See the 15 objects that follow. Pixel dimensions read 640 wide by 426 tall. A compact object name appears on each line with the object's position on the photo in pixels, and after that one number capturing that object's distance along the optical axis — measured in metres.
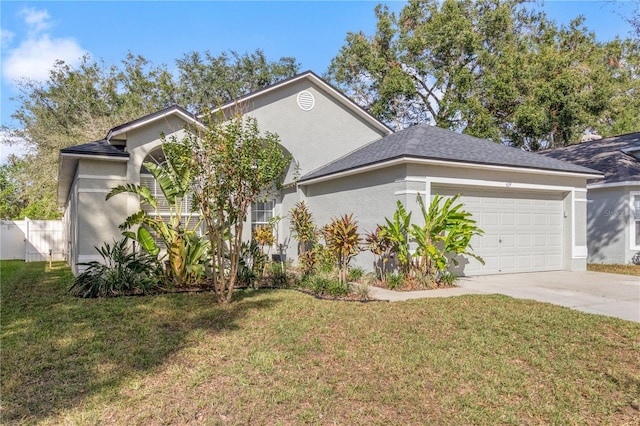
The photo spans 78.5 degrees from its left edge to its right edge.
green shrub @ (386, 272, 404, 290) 9.34
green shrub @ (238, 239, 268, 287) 9.73
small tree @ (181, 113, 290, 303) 7.18
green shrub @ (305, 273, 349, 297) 8.46
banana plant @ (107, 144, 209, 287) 9.39
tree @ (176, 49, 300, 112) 32.62
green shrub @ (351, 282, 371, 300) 8.14
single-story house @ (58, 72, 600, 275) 10.33
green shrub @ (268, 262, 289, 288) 9.82
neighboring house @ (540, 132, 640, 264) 13.99
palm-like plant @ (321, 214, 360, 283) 9.49
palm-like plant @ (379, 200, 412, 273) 9.49
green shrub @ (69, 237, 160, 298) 8.64
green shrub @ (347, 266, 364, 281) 10.64
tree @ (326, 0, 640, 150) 22.47
